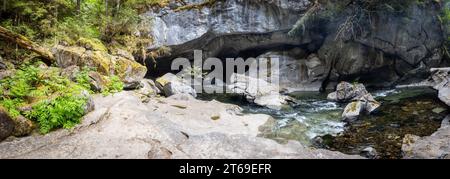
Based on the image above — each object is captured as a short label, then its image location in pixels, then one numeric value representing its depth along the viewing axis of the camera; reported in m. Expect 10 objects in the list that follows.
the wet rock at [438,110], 12.35
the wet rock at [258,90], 16.62
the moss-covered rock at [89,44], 14.27
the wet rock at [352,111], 12.24
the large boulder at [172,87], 15.17
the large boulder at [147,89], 13.10
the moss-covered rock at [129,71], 13.52
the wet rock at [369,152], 8.22
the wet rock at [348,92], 16.31
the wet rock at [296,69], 22.55
